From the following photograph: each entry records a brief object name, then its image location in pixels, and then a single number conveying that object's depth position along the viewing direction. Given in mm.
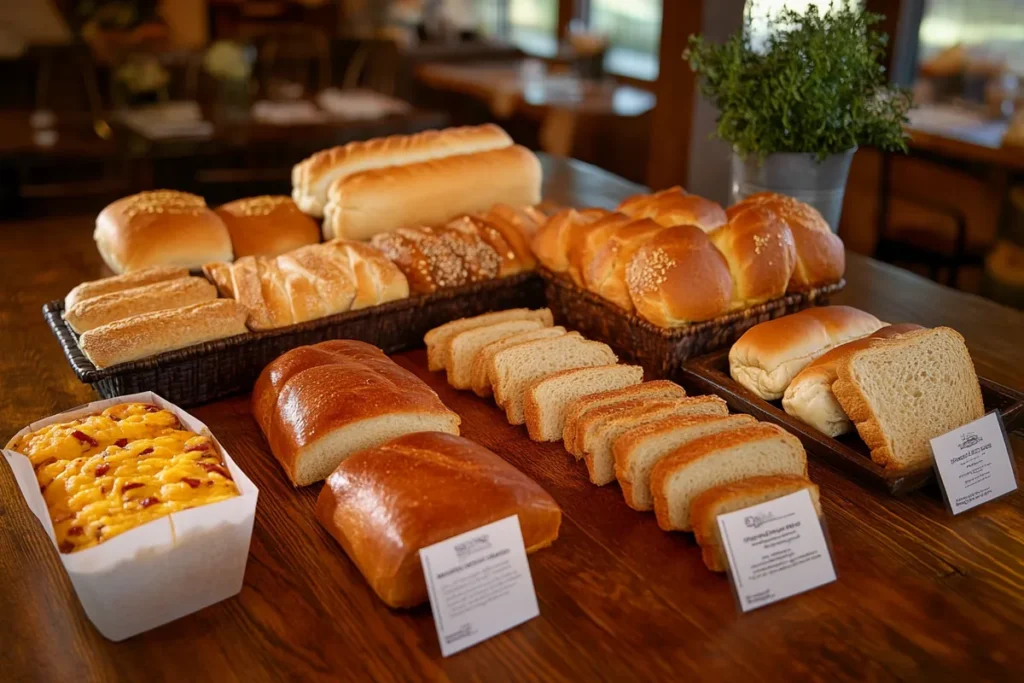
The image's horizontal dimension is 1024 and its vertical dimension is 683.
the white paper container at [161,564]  1227
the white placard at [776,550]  1367
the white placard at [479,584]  1280
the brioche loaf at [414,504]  1358
